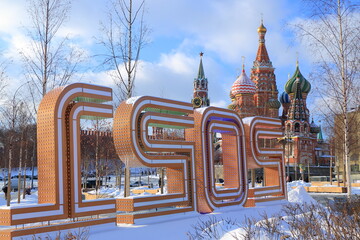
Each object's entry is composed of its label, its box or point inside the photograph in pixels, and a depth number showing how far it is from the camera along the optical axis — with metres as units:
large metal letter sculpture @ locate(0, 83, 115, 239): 12.33
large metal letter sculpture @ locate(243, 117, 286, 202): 20.41
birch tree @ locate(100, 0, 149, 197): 19.09
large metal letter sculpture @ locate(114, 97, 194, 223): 14.38
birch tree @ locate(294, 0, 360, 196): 17.56
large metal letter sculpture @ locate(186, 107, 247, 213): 17.33
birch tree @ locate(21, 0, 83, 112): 17.52
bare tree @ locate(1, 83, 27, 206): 22.31
